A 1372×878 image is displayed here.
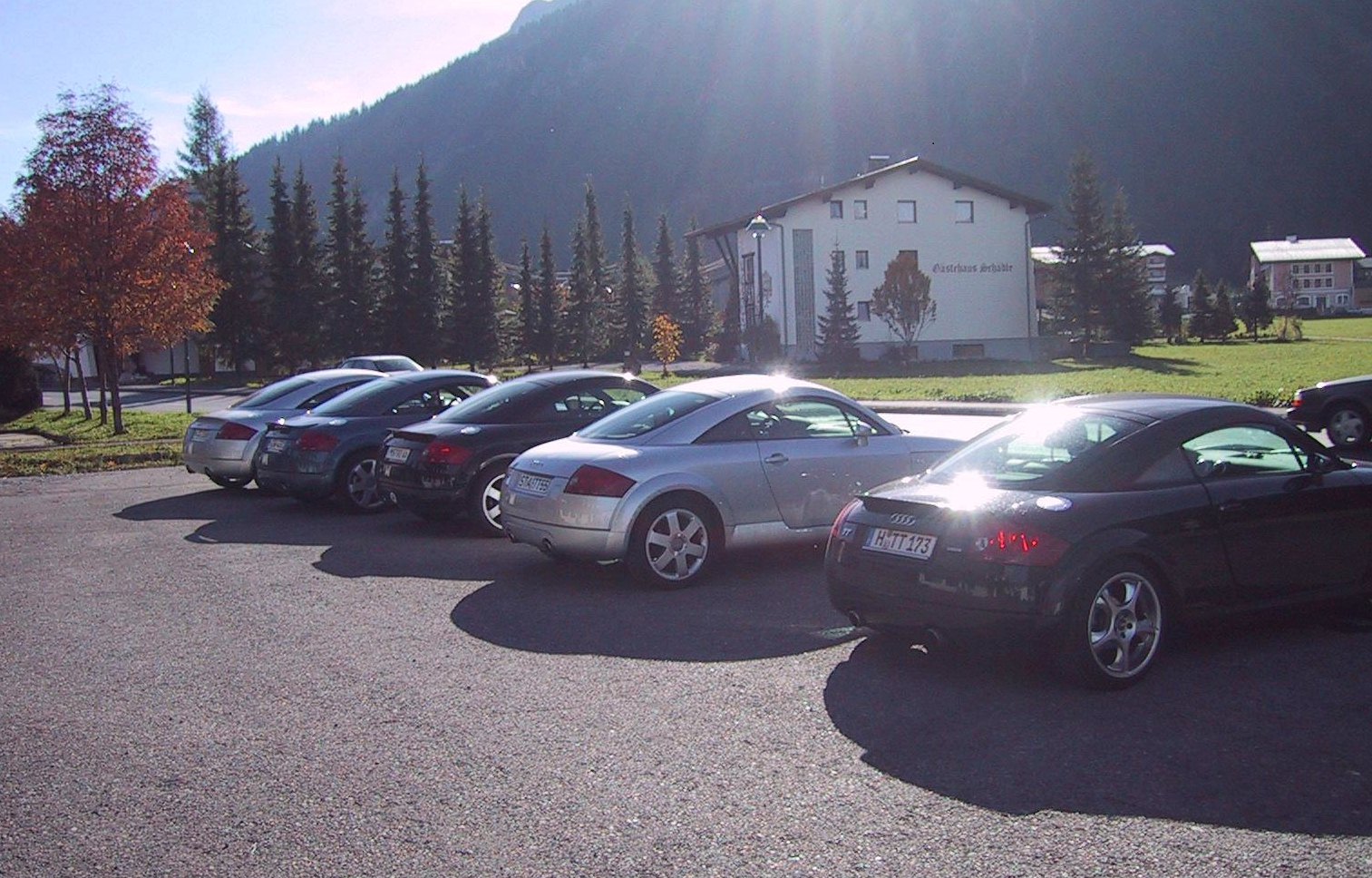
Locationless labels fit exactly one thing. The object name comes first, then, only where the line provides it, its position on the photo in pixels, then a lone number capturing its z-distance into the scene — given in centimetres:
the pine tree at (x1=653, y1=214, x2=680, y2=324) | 10281
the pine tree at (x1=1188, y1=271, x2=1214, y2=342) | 7525
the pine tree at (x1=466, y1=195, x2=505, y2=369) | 7075
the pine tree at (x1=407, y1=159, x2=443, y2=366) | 6781
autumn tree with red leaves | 2681
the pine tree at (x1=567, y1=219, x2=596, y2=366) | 8150
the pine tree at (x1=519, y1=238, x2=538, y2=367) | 7944
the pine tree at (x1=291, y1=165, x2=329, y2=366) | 6612
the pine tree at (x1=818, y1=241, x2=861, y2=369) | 5784
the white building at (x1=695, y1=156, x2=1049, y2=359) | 6088
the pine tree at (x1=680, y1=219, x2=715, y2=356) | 9150
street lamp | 3500
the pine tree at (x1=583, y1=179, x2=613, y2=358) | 8475
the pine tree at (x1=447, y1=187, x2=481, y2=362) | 7069
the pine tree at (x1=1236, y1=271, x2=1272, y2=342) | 7488
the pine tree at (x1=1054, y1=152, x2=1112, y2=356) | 6425
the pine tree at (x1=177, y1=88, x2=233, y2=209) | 8562
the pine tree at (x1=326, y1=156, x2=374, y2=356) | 6706
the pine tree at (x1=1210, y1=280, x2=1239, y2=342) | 7506
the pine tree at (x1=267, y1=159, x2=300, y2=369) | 6575
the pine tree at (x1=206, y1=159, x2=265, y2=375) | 6506
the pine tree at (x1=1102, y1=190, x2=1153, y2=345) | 6450
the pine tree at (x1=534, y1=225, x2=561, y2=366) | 7912
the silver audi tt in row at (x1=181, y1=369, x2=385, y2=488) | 1519
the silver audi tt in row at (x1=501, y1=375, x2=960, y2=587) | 855
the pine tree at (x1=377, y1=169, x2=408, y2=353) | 6769
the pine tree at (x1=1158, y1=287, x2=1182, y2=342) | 7819
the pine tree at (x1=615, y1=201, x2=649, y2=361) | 9331
